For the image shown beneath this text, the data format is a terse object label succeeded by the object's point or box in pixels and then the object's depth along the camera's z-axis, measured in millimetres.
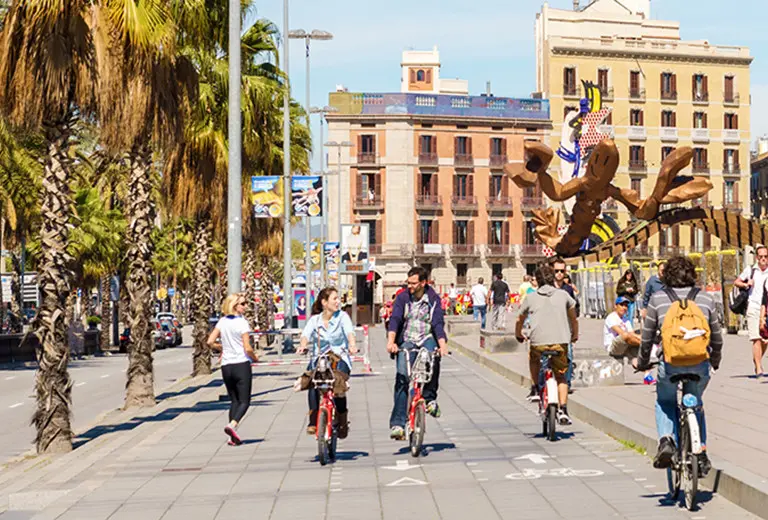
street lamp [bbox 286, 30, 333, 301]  47125
